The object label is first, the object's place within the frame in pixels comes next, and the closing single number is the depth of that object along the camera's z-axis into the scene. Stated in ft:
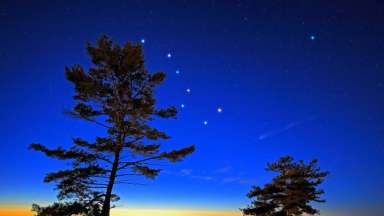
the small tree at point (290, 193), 88.07
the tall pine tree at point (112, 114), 49.14
